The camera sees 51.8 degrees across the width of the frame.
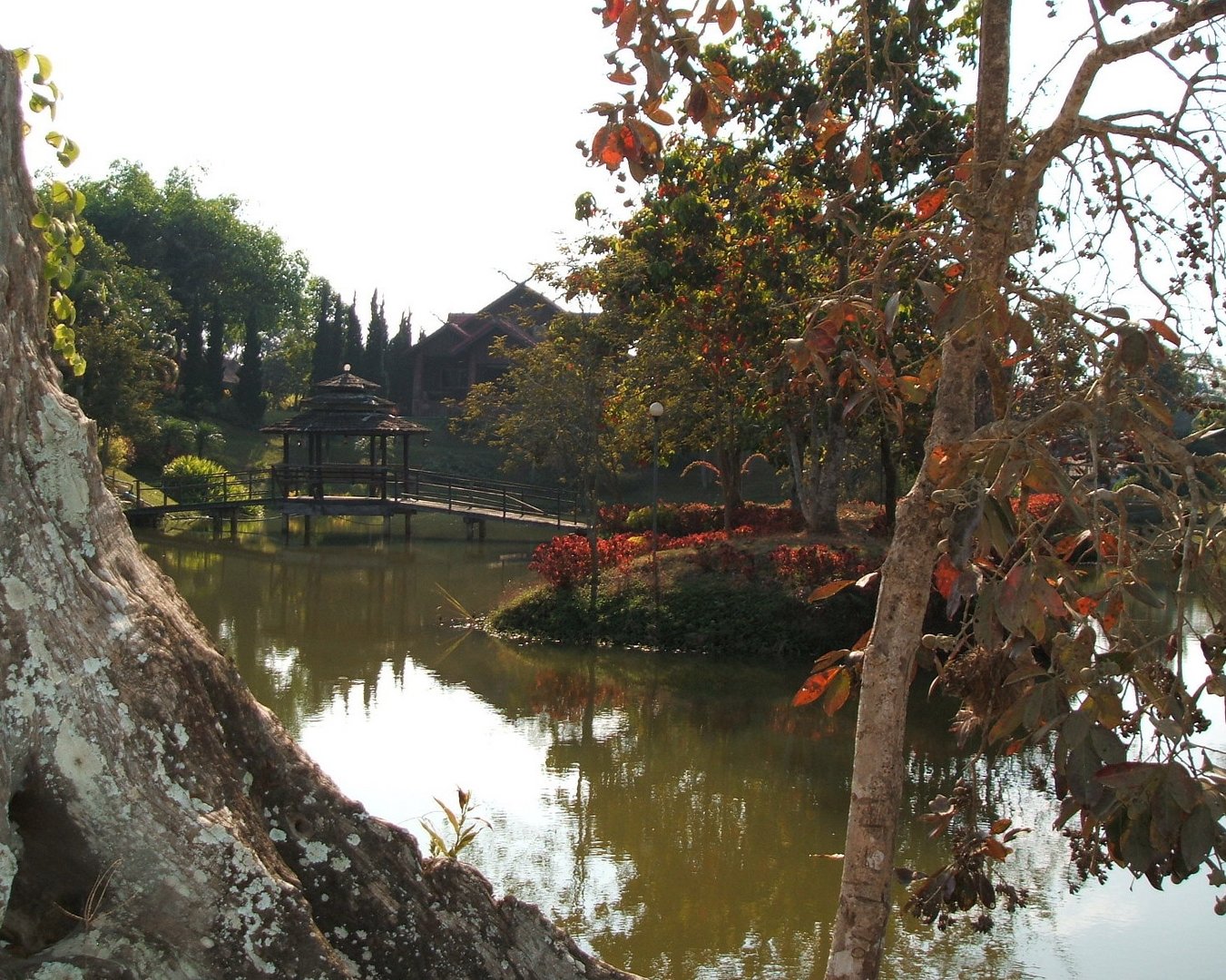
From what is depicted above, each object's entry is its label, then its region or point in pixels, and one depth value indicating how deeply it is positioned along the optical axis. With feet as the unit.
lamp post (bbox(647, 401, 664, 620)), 53.15
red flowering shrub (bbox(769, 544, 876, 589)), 53.78
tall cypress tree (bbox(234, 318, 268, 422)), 159.84
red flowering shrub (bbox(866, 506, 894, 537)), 67.69
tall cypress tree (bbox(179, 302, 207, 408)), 154.30
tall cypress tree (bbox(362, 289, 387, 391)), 177.47
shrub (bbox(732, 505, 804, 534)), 71.46
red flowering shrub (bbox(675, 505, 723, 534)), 83.30
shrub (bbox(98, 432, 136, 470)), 102.65
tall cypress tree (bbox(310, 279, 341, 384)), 172.65
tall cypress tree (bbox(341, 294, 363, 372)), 175.01
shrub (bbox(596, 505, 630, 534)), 87.30
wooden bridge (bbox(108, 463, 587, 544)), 98.94
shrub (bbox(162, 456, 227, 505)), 112.98
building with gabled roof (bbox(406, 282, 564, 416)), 151.94
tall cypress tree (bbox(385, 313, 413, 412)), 164.35
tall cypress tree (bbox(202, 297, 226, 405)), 157.48
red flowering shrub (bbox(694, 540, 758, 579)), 56.65
